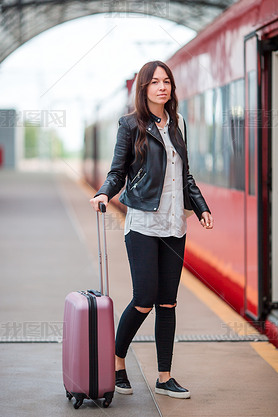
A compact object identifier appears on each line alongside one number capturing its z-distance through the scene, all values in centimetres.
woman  642
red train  906
